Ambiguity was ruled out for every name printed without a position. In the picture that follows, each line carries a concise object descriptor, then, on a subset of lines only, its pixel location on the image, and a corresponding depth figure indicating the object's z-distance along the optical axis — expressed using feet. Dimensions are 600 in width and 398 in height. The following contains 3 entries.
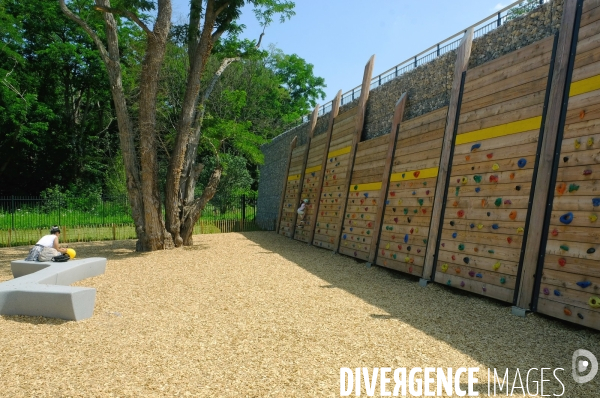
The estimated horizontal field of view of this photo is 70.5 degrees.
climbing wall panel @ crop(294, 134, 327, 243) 42.33
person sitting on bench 25.32
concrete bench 16.47
